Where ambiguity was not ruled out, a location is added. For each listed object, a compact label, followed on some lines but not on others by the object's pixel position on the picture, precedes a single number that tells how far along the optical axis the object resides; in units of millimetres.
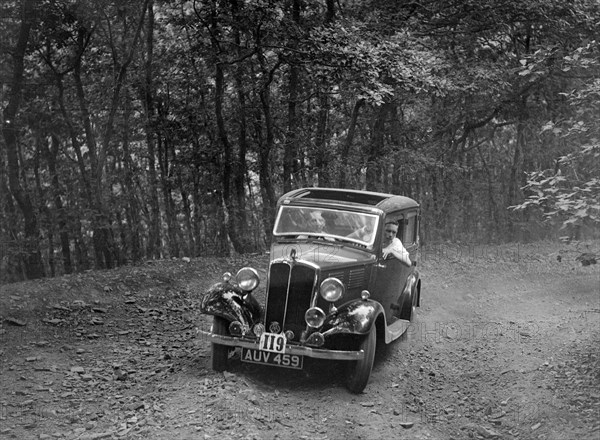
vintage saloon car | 6074
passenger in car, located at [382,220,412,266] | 7266
